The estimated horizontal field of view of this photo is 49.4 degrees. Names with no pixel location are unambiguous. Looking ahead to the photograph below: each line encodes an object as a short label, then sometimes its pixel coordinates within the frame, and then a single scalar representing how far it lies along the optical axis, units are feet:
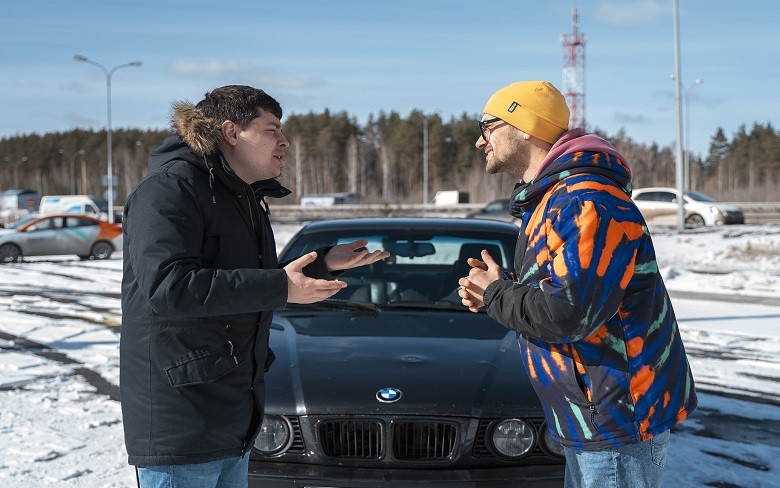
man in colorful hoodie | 7.05
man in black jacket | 7.08
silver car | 74.38
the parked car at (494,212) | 115.44
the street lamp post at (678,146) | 83.46
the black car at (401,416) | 11.27
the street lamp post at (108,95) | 121.49
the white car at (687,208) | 96.07
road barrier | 137.57
